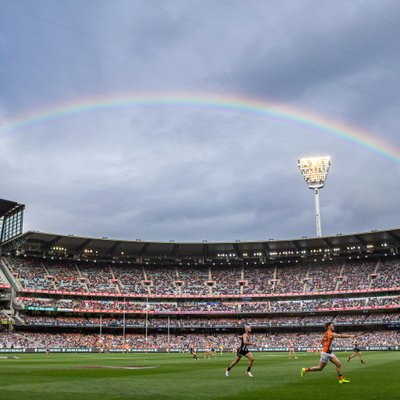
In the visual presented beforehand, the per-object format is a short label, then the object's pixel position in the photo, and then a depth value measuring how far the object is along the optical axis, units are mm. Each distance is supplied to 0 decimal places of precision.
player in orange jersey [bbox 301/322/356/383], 18609
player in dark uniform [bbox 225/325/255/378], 22094
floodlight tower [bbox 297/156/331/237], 112188
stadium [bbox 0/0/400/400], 95125
